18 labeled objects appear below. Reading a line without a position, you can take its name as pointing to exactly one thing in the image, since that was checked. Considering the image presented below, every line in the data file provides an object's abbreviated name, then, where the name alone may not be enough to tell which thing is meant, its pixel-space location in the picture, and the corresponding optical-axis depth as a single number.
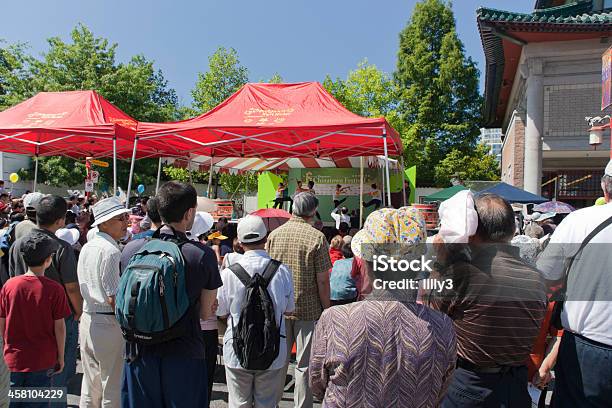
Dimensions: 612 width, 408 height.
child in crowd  3.06
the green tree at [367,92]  29.89
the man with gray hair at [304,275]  3.76
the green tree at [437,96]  29.16
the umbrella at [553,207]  9.59
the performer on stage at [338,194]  16.92
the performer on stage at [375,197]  14.68
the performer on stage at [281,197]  14.81
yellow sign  14.70
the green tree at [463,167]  28.06
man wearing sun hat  3.43
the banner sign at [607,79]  6.86
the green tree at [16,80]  26.31
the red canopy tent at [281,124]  8.47
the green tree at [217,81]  28.47
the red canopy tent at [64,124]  9.91
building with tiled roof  9.68
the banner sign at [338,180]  17.16
